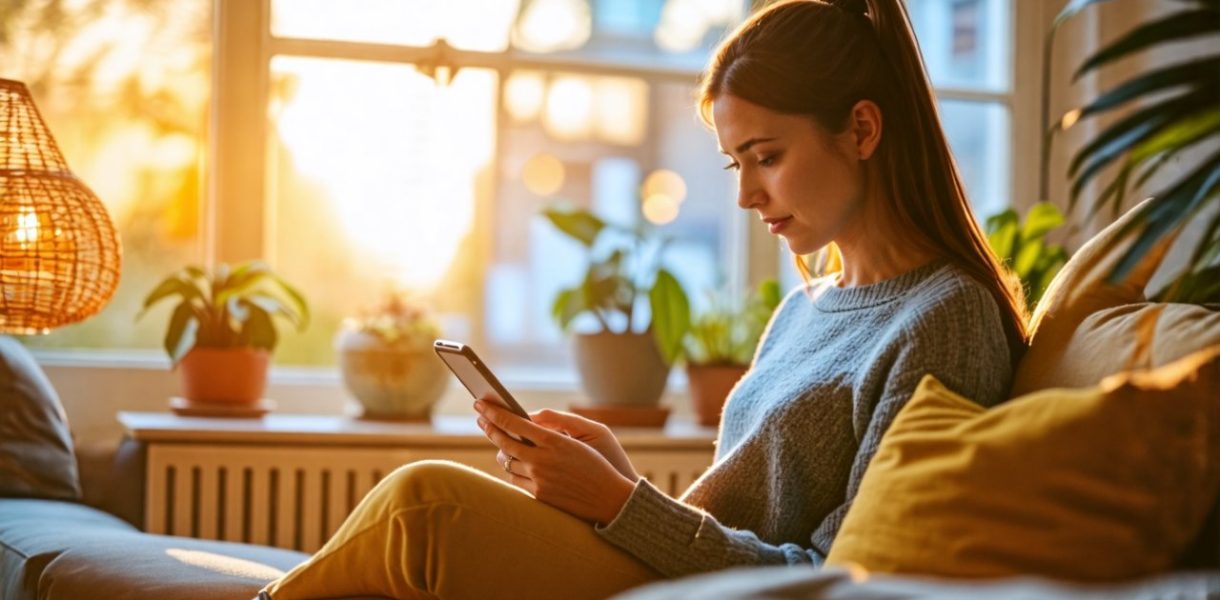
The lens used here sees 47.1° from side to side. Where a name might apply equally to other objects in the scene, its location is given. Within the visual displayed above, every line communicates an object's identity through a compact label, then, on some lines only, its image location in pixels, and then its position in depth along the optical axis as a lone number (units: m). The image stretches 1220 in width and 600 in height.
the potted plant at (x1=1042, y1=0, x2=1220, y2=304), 1.36
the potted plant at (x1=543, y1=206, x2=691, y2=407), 2.93
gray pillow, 2.55
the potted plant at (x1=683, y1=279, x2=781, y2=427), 3.02
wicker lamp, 2.30
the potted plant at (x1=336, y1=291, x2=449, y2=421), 2.88
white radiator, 2.71
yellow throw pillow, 1.25
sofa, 1.03
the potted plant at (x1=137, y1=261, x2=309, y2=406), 2.84
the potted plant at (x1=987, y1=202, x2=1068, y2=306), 2.85
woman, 1.58
